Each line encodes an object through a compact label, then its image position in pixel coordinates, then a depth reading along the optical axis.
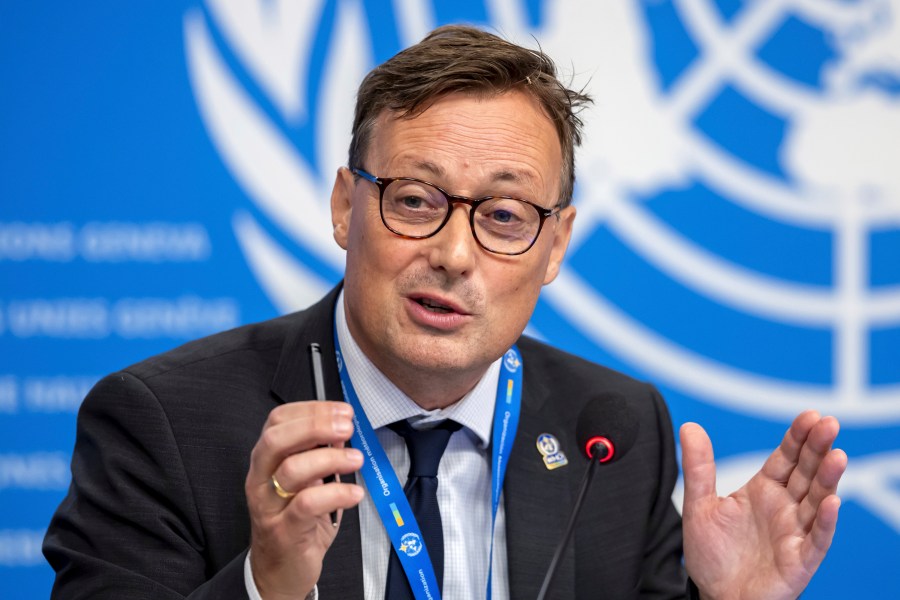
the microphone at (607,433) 2.16
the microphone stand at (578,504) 2.12
